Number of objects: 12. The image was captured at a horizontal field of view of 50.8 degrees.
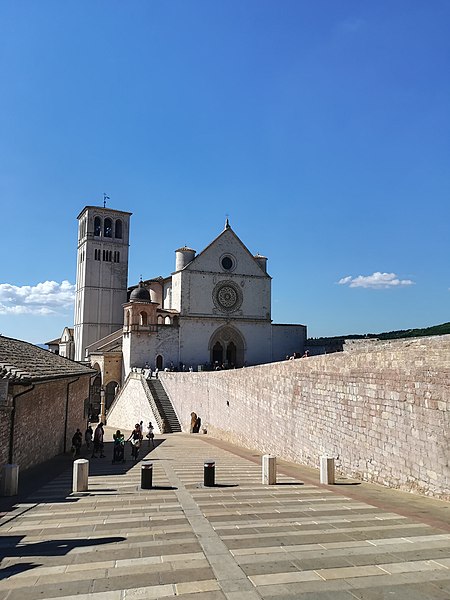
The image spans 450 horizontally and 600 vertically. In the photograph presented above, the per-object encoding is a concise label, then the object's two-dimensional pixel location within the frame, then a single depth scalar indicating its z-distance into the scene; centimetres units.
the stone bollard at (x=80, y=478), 1047
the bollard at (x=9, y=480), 1002
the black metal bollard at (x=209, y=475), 1095
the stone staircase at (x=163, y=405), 3260
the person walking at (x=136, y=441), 1736
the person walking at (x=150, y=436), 2228
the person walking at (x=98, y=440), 1903
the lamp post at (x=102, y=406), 4666
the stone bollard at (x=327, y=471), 1178
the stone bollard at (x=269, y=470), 1155
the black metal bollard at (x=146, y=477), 1068
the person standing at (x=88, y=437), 2256
